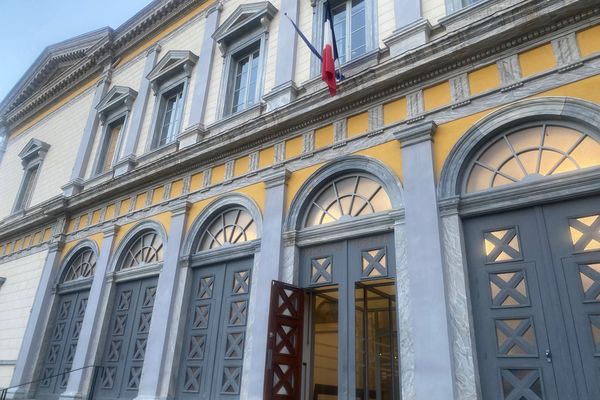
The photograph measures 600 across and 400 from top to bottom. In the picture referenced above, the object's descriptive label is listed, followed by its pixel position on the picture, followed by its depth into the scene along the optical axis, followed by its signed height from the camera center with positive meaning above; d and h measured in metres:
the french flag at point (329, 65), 6.99 +4.93
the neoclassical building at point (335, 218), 5.14 +2.88
